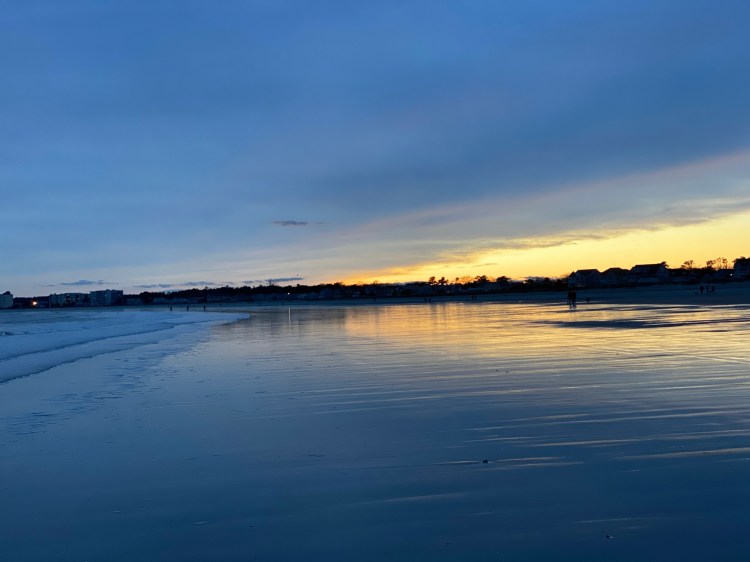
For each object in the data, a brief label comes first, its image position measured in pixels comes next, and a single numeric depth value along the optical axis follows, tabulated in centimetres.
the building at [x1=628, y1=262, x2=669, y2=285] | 18769
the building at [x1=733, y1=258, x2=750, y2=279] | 16475
